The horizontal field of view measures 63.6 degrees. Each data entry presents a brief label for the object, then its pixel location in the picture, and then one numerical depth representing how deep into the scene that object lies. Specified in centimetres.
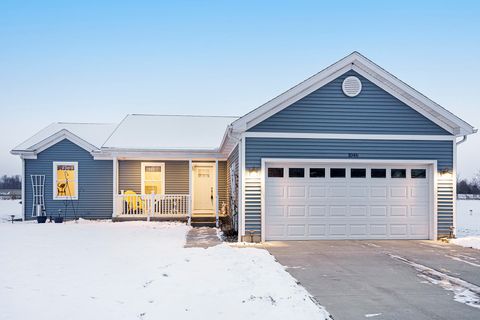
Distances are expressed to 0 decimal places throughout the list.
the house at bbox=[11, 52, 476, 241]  1061
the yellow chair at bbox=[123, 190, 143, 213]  1527
